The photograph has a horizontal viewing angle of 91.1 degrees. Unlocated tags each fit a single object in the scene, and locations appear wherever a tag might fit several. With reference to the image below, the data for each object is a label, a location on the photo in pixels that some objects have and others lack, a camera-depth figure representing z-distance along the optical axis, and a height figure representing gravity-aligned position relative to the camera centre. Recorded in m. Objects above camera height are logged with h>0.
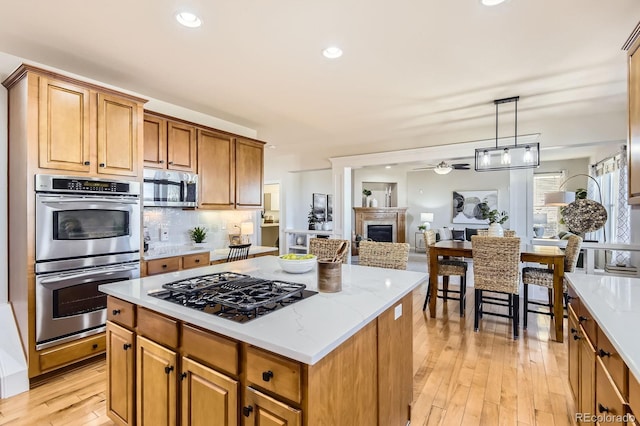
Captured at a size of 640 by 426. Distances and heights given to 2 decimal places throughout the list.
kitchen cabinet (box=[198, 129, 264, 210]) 3.89 +0.55
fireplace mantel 9.62 -0.15
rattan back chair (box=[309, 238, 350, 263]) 3.03 -0.34
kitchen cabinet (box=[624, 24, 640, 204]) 1.73 +0.56
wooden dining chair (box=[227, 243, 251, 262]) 3.85 -0.51
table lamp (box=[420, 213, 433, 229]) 10.10 -0.22
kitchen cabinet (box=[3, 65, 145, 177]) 2.33 +0.73
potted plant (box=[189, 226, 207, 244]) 4.08 -0.30
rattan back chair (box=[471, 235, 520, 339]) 3.30 -0.60
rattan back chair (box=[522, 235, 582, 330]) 3.44 -0.67
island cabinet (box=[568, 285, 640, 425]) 1.12 -0.71
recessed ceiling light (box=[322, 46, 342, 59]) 2.47 +1.29
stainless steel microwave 3.33 +0.26
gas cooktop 1.33 -0.40
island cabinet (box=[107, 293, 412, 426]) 1.10 -0.70
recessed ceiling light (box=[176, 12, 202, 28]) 2.03 +1.28
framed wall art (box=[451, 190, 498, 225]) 9.48 +0.26
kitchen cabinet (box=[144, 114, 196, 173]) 3.34 +0.76
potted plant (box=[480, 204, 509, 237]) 4.01 -0.17
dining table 3.21 -0.52
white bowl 2.08 -0.35
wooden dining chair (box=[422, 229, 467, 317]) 3.99 -0.75
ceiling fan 5.65 +0.82
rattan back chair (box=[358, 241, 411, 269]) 2.78 -0.38
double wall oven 2.37 -0.30
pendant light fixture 3.45 +0.63
